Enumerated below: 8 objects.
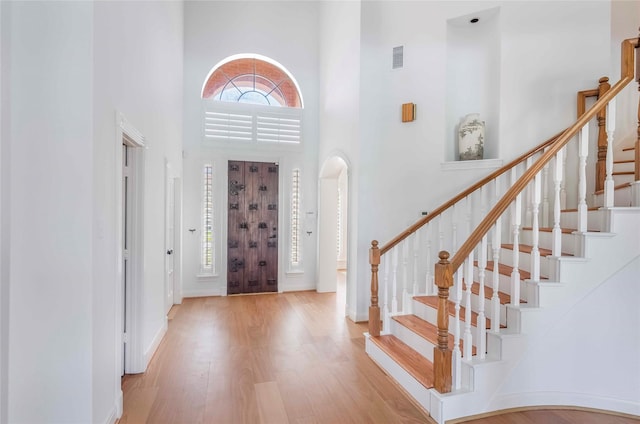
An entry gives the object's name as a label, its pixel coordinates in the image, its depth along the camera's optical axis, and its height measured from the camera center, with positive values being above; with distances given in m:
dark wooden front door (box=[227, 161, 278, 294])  5.38 -0.28
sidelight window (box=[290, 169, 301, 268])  5.62 -0.10
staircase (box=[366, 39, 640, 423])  2.22 -0.79
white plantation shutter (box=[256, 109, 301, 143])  5.48 +1.41
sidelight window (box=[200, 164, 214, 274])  5.26 -0.13
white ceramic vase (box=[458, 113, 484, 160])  3.66 +0.85
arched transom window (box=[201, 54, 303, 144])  5.32 +1.84
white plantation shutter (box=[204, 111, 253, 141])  5.27 +1.38
